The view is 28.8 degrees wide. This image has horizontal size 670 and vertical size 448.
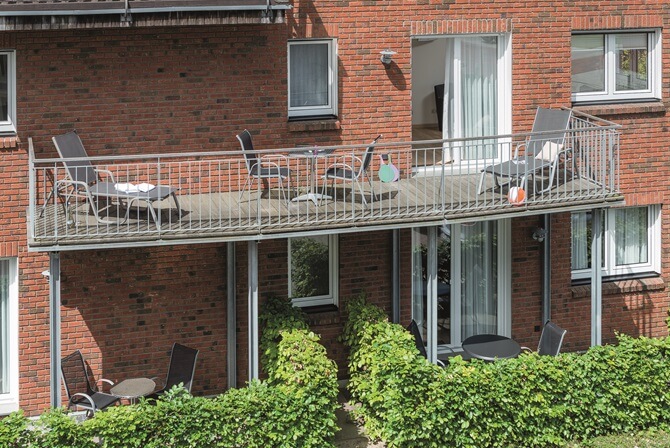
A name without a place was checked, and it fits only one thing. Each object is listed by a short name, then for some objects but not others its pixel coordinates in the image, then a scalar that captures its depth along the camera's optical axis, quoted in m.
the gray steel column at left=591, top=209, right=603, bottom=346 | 16.61
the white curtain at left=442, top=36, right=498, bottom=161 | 17.69
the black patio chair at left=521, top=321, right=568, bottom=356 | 16.67
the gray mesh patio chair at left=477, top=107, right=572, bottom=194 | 16.25
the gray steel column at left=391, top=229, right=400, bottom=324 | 17.34
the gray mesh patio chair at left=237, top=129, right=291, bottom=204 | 15.73
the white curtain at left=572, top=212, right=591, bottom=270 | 18.55
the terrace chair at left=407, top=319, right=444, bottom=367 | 16.54
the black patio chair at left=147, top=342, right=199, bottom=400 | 16.22
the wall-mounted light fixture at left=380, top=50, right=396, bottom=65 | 16.97
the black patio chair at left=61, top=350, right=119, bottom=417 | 15.63
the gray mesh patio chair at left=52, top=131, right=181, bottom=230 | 14.97
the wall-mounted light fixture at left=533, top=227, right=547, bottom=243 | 17.94
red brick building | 15.61
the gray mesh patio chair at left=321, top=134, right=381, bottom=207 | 15.87
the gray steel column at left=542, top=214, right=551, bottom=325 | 18.02
